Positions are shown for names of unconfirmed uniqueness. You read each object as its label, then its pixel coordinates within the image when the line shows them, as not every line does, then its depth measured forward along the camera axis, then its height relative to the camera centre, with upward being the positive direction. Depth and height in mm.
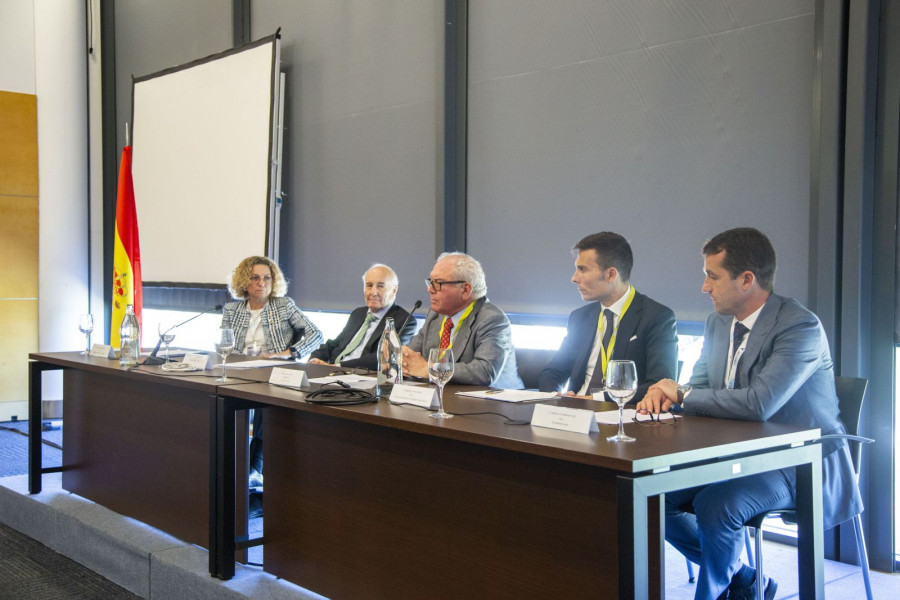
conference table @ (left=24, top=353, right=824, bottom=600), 1689 -495
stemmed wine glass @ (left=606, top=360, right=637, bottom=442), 1805 -183
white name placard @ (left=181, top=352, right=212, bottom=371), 3158 -261
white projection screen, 5285 +881
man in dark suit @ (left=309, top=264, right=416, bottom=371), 3926 -127
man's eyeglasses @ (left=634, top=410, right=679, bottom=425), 2021 -304
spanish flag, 5875 +281
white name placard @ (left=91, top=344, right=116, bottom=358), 3671 -264
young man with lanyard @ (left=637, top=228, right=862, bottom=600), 2123 -264
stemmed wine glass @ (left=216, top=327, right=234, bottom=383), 2896 -173
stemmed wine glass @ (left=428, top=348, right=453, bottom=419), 2109 -186
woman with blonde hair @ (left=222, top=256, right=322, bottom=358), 4426 -125
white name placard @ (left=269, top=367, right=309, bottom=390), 2635 -273
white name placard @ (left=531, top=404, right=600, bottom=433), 1849 -283
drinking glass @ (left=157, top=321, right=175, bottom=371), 3414 -181
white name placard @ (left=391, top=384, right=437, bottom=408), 2223 -279
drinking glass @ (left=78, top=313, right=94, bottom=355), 3936 -152
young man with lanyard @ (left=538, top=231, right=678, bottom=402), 2783 -114
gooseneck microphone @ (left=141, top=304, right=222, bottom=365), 3412 -279
